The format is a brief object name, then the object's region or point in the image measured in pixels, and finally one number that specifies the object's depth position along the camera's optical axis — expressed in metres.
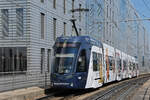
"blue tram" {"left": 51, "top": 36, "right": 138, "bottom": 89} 16.00
